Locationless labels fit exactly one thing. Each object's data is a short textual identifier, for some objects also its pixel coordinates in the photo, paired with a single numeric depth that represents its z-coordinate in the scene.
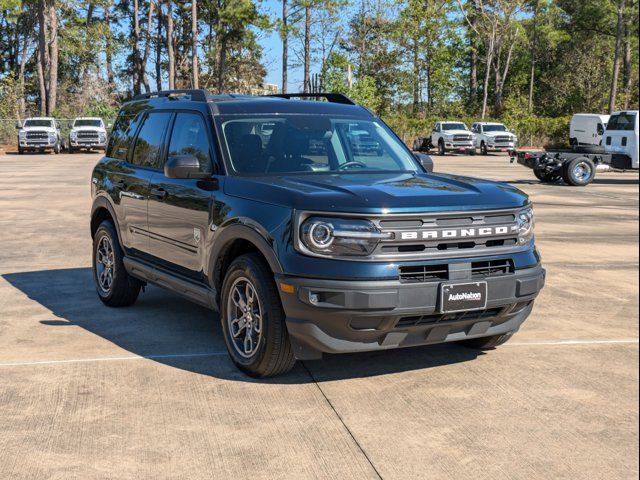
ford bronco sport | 4.65
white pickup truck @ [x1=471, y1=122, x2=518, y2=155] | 46.34
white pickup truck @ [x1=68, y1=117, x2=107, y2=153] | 44.16
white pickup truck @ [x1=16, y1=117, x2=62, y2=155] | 43.22
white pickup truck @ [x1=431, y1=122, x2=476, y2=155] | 45.88
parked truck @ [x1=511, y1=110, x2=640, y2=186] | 23.05
